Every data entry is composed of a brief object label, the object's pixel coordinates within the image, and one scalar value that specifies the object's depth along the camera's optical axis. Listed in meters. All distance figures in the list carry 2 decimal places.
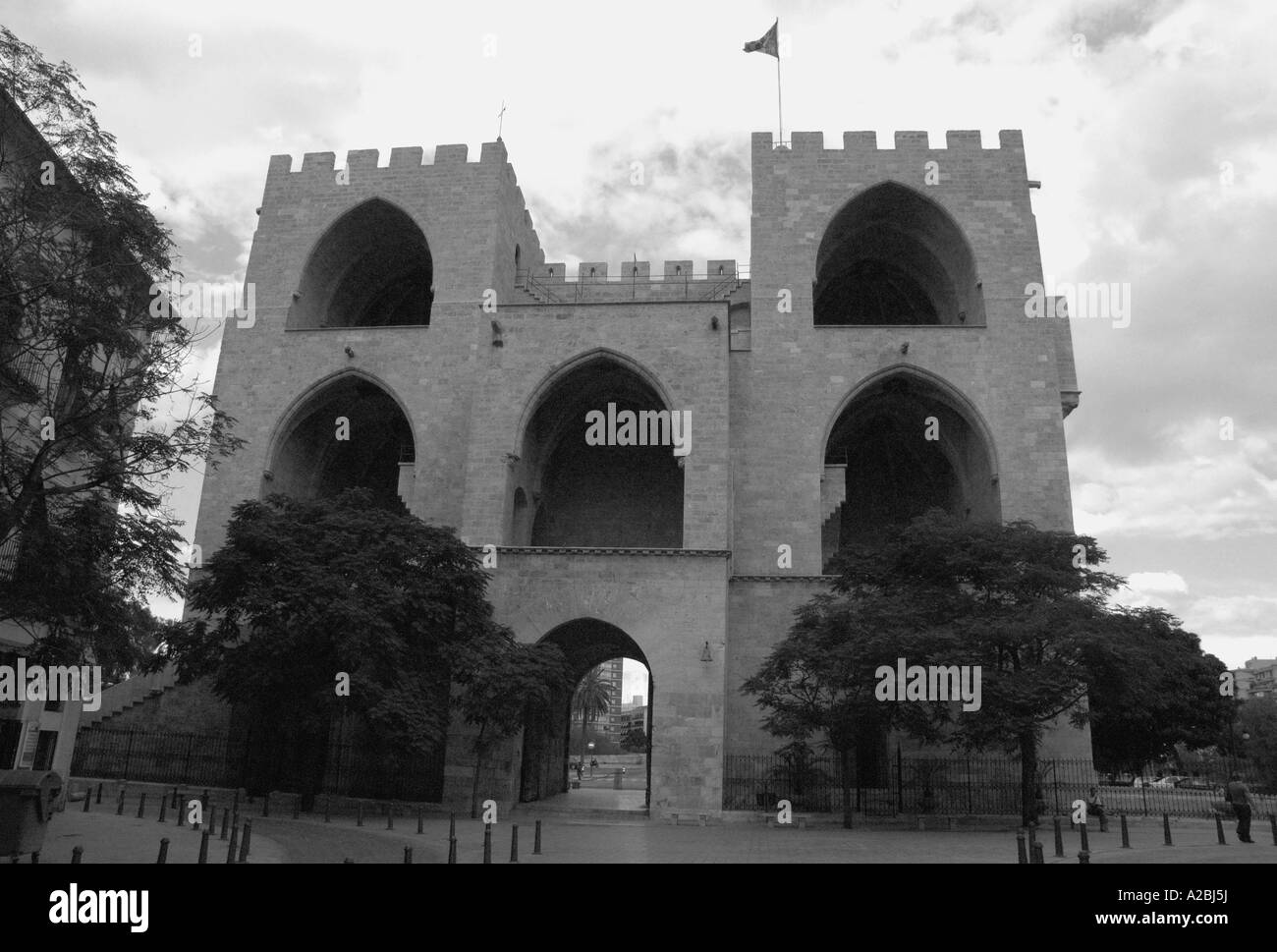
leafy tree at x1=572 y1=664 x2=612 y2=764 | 58.81
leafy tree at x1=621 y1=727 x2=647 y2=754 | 84.44
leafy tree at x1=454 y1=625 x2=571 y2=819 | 20.23
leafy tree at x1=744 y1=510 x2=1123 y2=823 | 18.34
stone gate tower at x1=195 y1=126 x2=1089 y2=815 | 24.36
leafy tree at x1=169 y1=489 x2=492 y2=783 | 19.27
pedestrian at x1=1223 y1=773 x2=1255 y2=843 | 16.11
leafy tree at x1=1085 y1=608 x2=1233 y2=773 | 18.58
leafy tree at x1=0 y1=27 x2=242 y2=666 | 11.98
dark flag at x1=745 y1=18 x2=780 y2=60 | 30.56
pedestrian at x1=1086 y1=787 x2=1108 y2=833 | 19.72
